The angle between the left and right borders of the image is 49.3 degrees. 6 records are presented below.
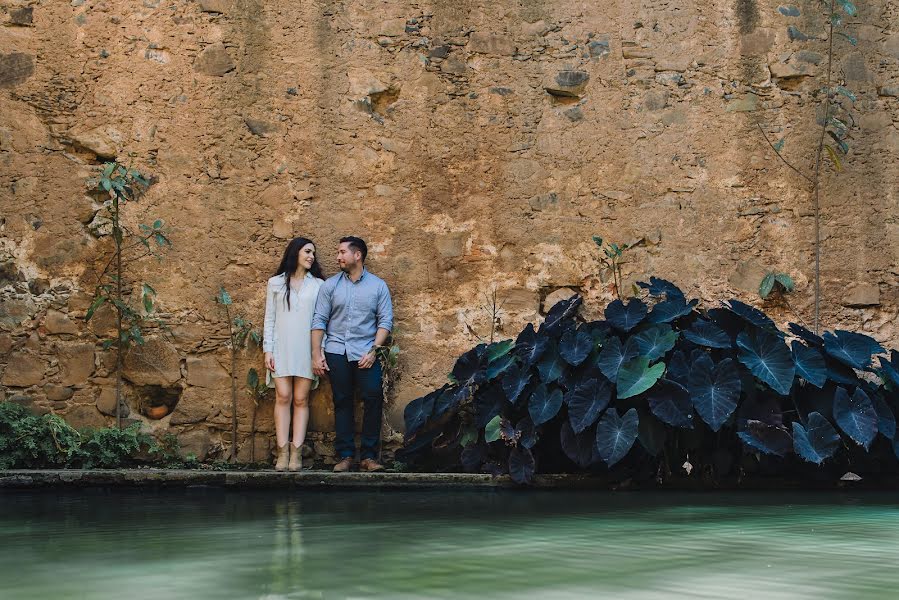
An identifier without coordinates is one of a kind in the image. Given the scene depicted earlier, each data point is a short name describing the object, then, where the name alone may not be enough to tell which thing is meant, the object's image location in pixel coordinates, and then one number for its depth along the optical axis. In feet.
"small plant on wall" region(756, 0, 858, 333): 22.30
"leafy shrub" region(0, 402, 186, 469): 19.98
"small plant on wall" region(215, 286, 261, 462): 21.61
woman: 20.95
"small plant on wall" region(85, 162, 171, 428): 21.26
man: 20.88
